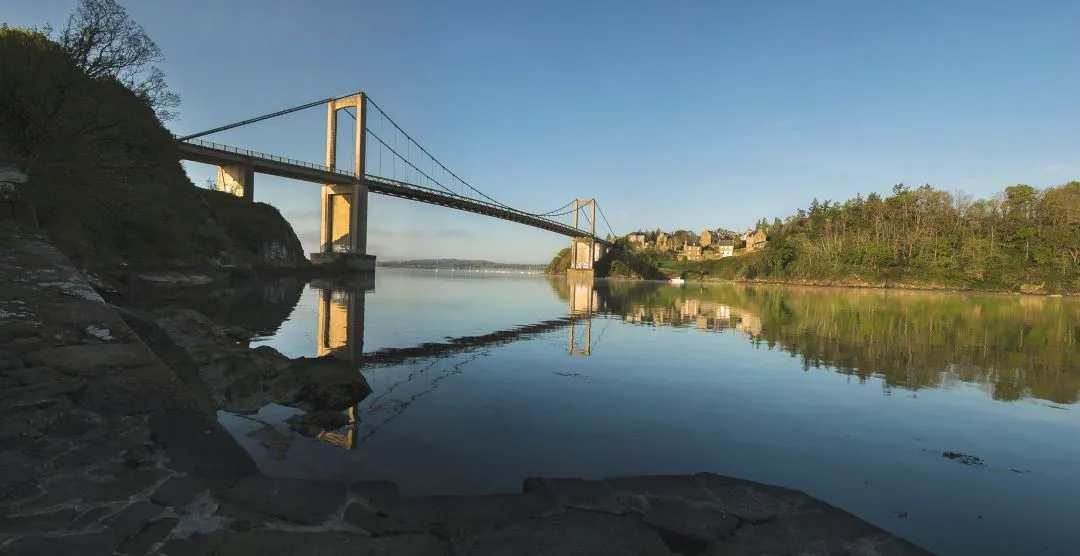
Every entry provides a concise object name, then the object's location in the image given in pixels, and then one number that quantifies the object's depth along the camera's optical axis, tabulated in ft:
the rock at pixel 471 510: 14.70
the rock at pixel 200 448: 15.10
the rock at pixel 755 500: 16.70
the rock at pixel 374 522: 13.16
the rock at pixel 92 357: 18.01
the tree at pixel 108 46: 81.46
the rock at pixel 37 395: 15.52
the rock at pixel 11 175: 43.83
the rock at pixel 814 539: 14.43
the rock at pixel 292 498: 13.43
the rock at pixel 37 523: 10.57
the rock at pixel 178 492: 12.73
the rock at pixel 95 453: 13.71
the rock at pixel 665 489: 17.39
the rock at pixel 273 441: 22.81
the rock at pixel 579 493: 16.31
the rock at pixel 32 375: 16.75
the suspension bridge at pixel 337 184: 228.43
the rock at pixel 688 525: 14.64
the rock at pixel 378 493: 15.33
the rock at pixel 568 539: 12.86
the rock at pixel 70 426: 14.93
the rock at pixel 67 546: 9.89
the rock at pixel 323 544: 11.01
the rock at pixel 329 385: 31.17
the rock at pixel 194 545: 10.56
